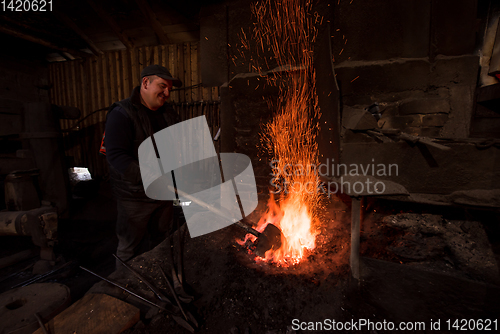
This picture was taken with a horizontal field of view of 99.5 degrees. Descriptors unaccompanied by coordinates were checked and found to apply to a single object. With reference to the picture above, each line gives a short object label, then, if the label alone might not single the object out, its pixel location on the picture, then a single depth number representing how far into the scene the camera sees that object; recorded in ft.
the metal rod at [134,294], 5.85
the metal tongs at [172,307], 5.59
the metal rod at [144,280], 6.49
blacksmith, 8.70
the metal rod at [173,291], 5.71
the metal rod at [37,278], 10.82
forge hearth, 5.69
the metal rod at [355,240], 6.51
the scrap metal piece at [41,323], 5.08
